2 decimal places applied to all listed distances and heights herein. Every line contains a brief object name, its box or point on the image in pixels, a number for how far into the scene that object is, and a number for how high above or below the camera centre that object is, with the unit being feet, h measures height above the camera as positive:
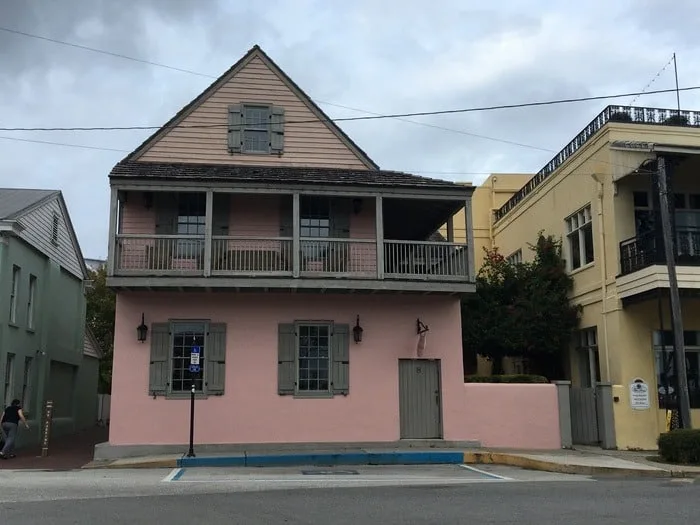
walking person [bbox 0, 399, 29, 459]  53.67 -2.02
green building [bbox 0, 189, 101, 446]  63.72 +8.56
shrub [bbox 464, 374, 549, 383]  58.18 +1.27
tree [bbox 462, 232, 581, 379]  65.36 +7.57
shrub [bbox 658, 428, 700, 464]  46.14 -3.35
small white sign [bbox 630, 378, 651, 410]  56.44 -0.11
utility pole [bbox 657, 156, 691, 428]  48.96 +5.54
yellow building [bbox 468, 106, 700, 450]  55.98 +11.10
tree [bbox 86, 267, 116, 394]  122.01 +13.91
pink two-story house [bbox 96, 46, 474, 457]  52.11 +6.95
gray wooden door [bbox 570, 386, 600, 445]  57.57 -1.81
